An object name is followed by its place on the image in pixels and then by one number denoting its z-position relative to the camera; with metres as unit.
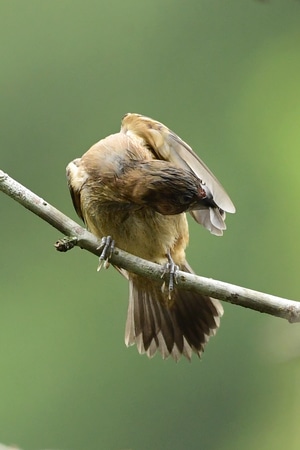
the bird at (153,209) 6.85
